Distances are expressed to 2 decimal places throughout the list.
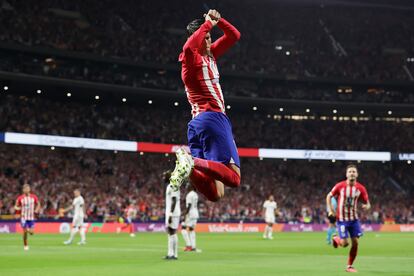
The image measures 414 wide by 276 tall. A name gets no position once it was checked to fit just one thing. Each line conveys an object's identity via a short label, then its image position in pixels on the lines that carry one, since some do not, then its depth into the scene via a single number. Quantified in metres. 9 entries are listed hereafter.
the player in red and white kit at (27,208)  27.70
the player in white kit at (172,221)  22.83
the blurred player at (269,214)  41.31
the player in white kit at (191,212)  26.58
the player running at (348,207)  18.78
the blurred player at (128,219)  43.59
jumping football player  9.62
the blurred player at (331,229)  33.51
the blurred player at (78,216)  31.86
